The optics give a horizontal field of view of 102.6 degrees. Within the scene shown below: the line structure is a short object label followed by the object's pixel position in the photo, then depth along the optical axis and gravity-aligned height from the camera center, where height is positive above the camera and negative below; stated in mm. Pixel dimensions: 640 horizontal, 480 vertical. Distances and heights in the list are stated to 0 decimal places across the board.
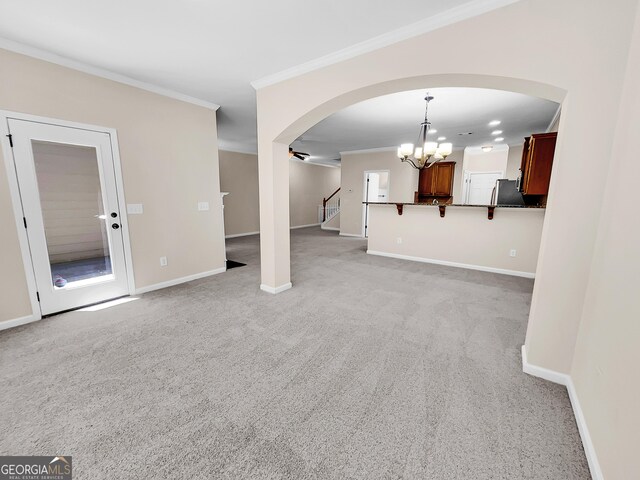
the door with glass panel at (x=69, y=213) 2580 -179
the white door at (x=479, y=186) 7992 +444
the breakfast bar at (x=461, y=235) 4301 -659
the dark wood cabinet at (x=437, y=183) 7273 +485
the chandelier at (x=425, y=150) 4188 +848
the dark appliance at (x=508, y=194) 4906 +127
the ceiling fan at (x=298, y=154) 6118 +1121
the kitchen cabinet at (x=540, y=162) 2912 +442
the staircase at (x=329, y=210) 10016 -477
